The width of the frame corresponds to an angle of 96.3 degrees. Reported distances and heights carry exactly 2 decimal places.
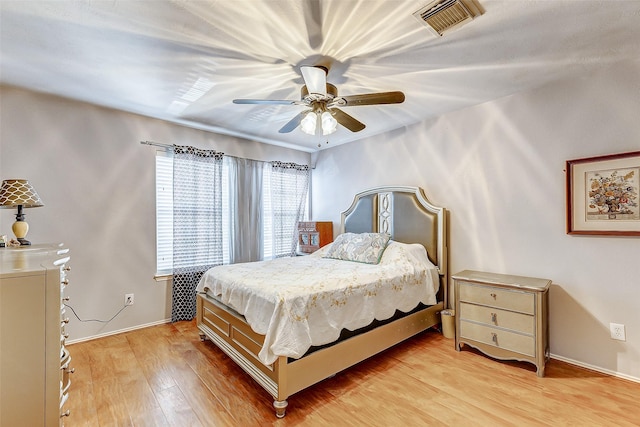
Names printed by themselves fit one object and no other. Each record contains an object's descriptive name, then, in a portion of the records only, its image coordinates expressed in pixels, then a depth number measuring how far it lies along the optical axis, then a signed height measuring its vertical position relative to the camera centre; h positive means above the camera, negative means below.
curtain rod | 3.40 +0.85
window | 3.54 +0.06
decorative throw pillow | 3.20 -0.39
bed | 1.93 -0.73
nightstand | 2.31 -0.88
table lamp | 2.13 +0.11
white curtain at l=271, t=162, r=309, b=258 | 4.57 +0.20
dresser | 0.93 -0.44
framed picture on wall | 2.25 +0.16
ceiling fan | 2.01 +0.88
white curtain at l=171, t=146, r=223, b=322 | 3.55 -0.09
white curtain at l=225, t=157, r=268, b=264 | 4.07 +0.06
